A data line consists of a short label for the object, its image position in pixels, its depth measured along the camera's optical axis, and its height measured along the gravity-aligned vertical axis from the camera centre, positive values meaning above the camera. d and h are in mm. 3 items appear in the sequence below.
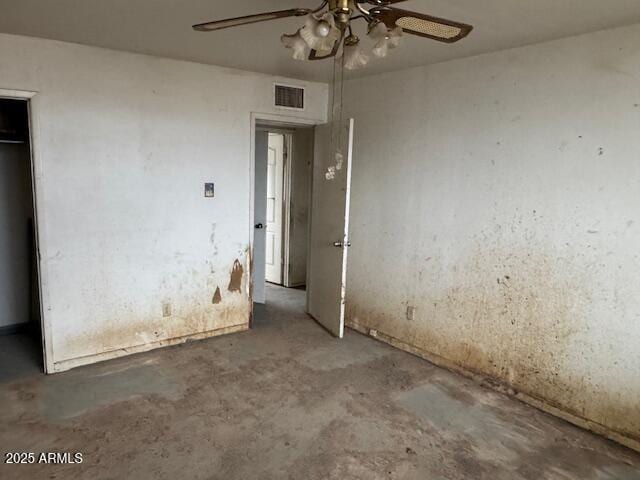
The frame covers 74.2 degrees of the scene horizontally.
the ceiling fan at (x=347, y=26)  1489 +593
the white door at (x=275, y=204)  5465 -274
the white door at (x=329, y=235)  3609 -455
